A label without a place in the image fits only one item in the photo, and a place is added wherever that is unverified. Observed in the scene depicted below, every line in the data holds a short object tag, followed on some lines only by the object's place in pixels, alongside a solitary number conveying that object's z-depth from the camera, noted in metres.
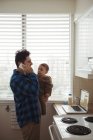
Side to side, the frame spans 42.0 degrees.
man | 1.25
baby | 1.54
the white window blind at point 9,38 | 1.78
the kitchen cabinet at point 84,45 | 1.22
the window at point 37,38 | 1.78
